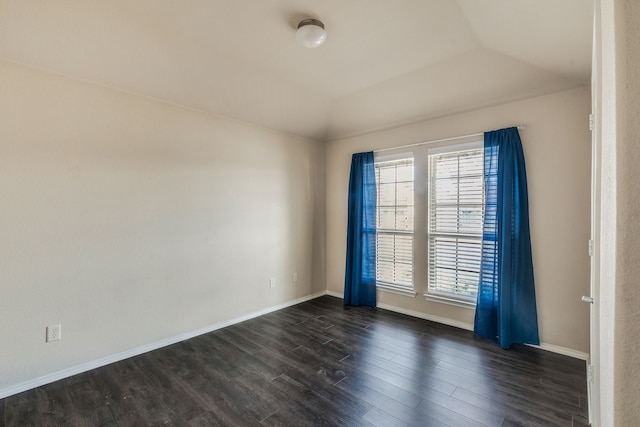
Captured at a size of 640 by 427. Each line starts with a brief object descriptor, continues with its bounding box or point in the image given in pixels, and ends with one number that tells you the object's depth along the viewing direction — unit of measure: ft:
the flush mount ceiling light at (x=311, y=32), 7.44
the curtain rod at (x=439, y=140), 10.73
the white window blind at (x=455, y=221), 11.01
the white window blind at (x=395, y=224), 12.89
